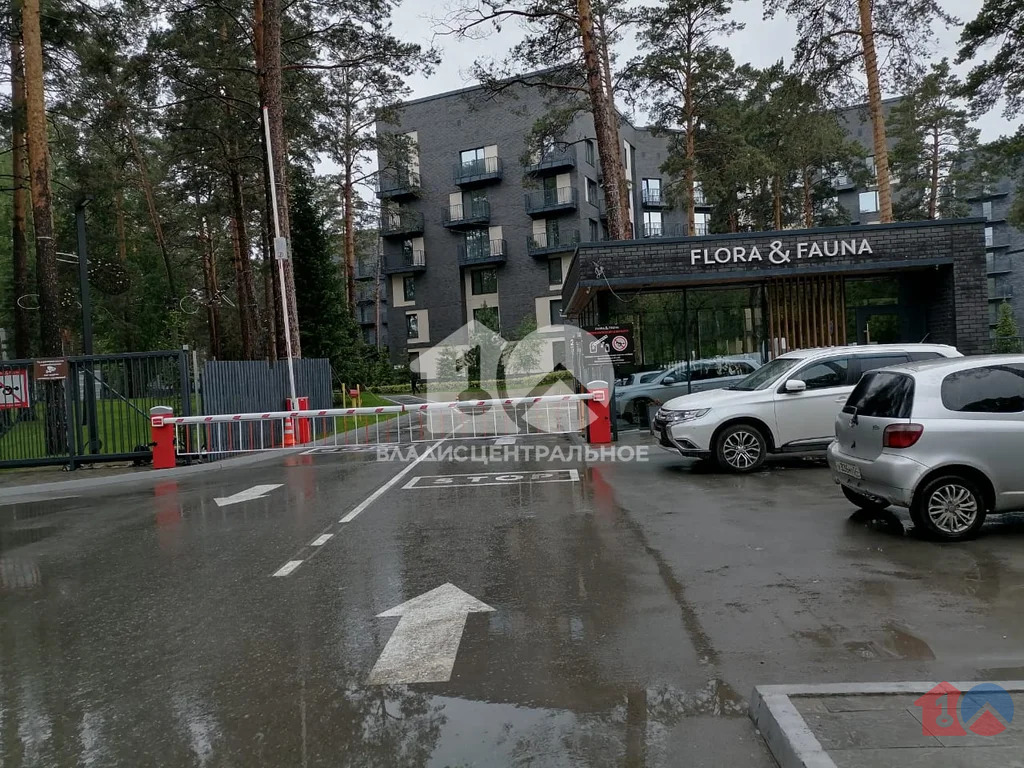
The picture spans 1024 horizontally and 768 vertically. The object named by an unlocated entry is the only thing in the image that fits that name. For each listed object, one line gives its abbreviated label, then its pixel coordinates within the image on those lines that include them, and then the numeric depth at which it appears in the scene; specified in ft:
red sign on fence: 55.16
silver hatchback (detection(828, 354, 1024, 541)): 24.38
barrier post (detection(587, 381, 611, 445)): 54.80
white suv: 39.47
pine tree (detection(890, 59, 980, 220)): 134.21
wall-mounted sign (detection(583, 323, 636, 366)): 56.49
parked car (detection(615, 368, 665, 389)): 60.34
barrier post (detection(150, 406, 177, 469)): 53.31
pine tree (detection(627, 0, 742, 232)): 92.02
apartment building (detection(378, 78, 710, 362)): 160.66
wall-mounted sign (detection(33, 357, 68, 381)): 54.80
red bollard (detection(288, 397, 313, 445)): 64.69
